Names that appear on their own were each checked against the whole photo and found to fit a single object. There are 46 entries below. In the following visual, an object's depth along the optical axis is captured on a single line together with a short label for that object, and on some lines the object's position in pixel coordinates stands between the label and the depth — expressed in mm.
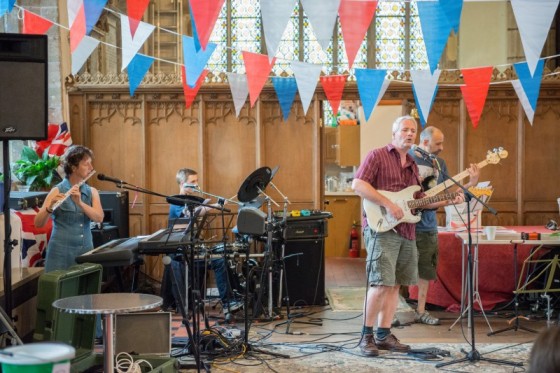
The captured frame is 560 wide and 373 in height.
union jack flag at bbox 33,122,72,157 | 7254
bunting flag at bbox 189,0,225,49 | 5324
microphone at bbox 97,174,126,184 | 4051
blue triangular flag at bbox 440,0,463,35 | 5230
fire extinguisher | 10580
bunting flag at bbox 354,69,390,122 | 6547
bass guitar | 5387
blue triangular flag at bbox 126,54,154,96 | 6691
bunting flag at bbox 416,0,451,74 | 5309
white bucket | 2402
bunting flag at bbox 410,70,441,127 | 6516
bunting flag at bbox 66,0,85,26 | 5611
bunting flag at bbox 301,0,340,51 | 5199
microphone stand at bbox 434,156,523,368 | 4840
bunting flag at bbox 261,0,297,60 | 5281
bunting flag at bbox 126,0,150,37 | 5289
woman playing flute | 5098
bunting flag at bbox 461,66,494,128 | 6742
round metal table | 3326
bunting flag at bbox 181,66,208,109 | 7363
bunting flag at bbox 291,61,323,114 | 6469
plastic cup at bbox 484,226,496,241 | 6164
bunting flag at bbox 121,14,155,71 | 5859
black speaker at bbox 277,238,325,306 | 6918
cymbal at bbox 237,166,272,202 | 5477
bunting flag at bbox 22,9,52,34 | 6320
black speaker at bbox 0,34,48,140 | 4180
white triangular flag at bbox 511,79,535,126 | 6918
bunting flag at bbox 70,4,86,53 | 5656
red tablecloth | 6746
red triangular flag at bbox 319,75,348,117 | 7562
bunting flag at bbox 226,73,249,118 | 7336
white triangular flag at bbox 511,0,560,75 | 5129
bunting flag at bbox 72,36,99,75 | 6188
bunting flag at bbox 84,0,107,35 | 5223
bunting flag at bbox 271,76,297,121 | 7625
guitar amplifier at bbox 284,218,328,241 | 6848
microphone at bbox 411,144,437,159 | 4777
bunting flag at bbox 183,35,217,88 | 6445
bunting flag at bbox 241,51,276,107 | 6590
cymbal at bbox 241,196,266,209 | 6690
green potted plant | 6867
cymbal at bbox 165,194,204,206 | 4387
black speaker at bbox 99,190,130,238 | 7230
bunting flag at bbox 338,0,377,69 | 5410
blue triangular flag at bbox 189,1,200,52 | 5445
